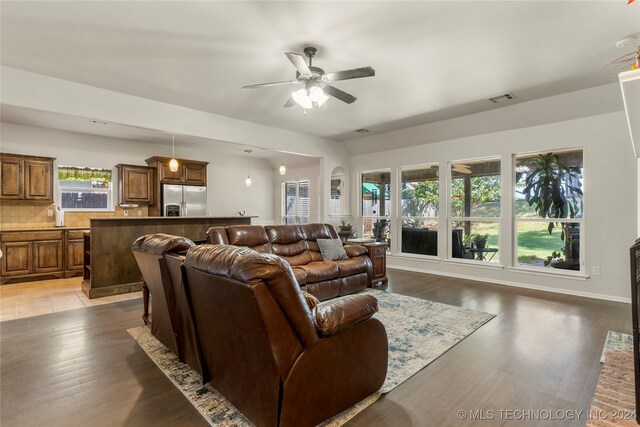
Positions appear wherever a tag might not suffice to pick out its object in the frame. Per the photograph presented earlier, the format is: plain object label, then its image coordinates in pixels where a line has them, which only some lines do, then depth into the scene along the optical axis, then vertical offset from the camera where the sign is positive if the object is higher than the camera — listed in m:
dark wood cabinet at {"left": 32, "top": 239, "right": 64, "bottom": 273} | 5.45 -0.82
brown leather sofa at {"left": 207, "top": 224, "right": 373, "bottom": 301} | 3.98 -0.63
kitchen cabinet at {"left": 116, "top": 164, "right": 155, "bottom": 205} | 6.54 +0.57
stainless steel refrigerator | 6.88 +0.24
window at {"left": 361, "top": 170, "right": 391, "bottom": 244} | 7.22 +0.17
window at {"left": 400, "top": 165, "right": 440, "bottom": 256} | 6.42 +0.02
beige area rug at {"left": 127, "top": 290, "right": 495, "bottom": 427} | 1.93 -1.22
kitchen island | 4.52 -0.64
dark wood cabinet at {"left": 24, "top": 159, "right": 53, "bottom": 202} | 5.58 +0.56
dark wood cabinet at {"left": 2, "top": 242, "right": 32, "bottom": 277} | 5.20 -0.82
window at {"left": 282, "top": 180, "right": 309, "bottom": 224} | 9.18 +0.27
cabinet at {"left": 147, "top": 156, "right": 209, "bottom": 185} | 6.80 +0.90
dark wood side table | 5.04 -0.83
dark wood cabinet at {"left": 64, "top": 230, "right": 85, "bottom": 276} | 5.74 -0.78
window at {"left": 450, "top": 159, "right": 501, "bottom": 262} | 5.58 +0.04
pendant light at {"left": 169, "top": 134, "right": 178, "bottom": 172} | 6.06 +1.31
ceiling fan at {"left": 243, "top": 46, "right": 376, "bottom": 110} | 2.86 +1.29
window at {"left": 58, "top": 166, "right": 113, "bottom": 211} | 6.20 +0.45
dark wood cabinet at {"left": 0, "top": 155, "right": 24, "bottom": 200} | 5.36 +0.57
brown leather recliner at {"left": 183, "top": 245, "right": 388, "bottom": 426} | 1.46 -0.69
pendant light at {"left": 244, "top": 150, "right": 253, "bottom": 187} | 8.92 +1.40
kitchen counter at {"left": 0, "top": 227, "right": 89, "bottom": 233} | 5.20 -0.33
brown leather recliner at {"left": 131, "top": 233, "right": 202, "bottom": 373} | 2.21 -0.61
